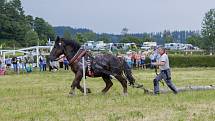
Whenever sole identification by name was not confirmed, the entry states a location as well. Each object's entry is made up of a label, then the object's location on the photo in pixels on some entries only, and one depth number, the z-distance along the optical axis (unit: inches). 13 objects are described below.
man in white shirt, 713.6
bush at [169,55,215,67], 2107.5
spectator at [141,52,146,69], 1778.4
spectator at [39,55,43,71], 1700.1
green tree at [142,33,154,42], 5190.5
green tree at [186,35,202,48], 4655.5
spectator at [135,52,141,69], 1780.3
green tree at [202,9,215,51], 3513.8
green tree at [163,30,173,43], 5315.0
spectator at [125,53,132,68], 1718.3
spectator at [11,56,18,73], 1684.4
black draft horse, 716.0
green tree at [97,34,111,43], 5065.0
